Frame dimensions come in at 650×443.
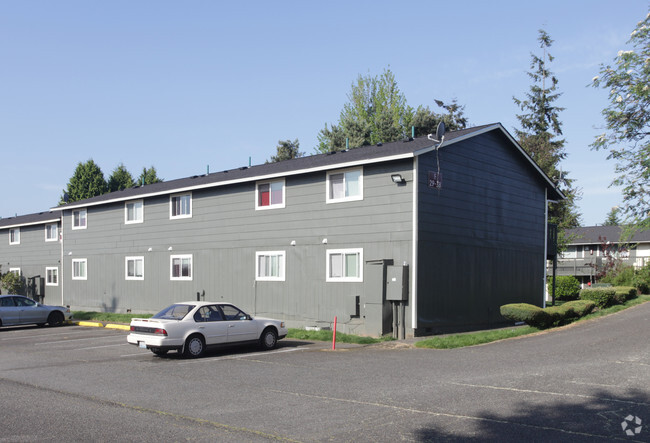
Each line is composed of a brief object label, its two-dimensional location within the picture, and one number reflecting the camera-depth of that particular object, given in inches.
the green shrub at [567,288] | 1358.3
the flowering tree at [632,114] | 776.9
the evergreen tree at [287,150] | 2237.9
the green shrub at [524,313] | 741.3
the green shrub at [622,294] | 975.9
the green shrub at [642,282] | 1191.6
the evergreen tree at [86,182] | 2634.4
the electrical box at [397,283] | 748.0
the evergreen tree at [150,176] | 2815.0
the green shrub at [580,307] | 806.5
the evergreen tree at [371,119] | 1939.0
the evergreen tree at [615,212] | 825.8
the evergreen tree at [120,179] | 2728.8
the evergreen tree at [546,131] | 1788.9
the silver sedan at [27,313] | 987.3
